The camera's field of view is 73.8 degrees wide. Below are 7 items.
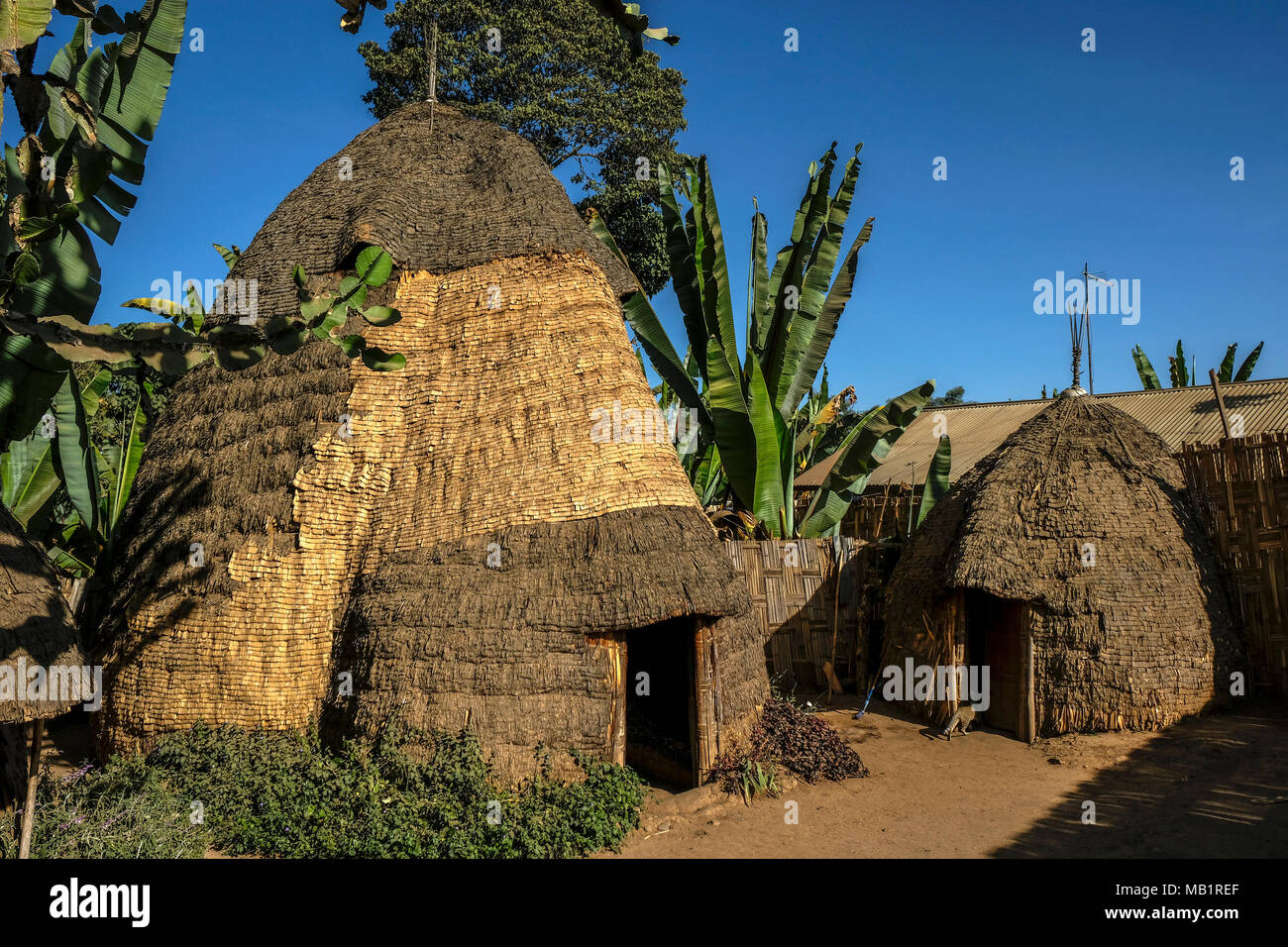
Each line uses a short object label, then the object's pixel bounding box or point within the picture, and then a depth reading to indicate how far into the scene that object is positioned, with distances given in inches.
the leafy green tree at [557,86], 815.7
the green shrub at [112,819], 257.9
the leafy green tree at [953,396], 2182.6
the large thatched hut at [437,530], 302.4
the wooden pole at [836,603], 488.7
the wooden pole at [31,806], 243.4
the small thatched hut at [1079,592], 380.8
